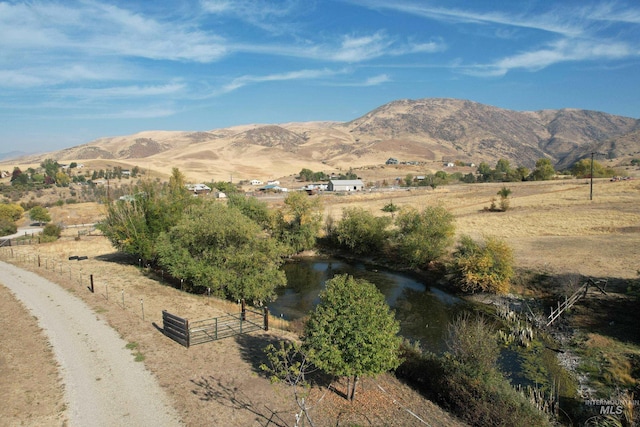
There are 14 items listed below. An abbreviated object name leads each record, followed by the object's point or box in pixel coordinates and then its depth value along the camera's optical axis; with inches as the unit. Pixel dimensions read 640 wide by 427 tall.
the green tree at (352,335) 496.1
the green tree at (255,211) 1935.3
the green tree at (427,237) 1528.1
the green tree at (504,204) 2509.8
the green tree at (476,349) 600.7
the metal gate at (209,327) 697.6
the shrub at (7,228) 2301.1
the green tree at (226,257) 1056.2
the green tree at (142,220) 1389.0
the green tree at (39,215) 2600.9
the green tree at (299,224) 1910.7
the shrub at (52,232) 2047.6
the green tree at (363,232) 1846.7
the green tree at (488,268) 1259.2
